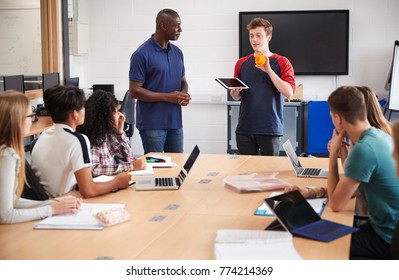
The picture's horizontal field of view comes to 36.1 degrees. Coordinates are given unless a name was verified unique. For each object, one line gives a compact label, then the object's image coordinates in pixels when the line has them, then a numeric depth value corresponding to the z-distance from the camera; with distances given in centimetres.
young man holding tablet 441
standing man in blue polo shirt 449
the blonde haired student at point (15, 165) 248
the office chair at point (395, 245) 229
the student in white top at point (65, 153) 291
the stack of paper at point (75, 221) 243
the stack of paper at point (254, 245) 203
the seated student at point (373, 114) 300
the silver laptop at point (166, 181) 314
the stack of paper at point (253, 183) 310
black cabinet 721
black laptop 232
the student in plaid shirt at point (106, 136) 355
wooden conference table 214
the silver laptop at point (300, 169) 350
